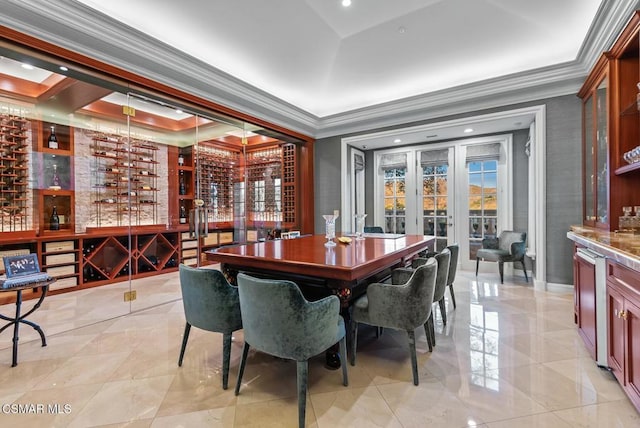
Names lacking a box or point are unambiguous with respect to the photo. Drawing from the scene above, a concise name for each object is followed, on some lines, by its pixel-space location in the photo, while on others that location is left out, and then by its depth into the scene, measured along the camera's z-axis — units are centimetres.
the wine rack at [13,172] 378
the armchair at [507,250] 423
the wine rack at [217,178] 570
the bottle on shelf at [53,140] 421
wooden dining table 177
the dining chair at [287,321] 147
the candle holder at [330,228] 278
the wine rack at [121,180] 483
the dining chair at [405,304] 182
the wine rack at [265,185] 589
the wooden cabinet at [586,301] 199
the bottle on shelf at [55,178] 429
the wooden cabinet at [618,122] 246
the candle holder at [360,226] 321
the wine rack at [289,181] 589
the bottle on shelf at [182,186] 568
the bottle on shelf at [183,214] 568
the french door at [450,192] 505
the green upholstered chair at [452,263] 274
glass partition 370
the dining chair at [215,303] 181
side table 213
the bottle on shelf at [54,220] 422
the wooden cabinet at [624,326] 148
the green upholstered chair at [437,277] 219
